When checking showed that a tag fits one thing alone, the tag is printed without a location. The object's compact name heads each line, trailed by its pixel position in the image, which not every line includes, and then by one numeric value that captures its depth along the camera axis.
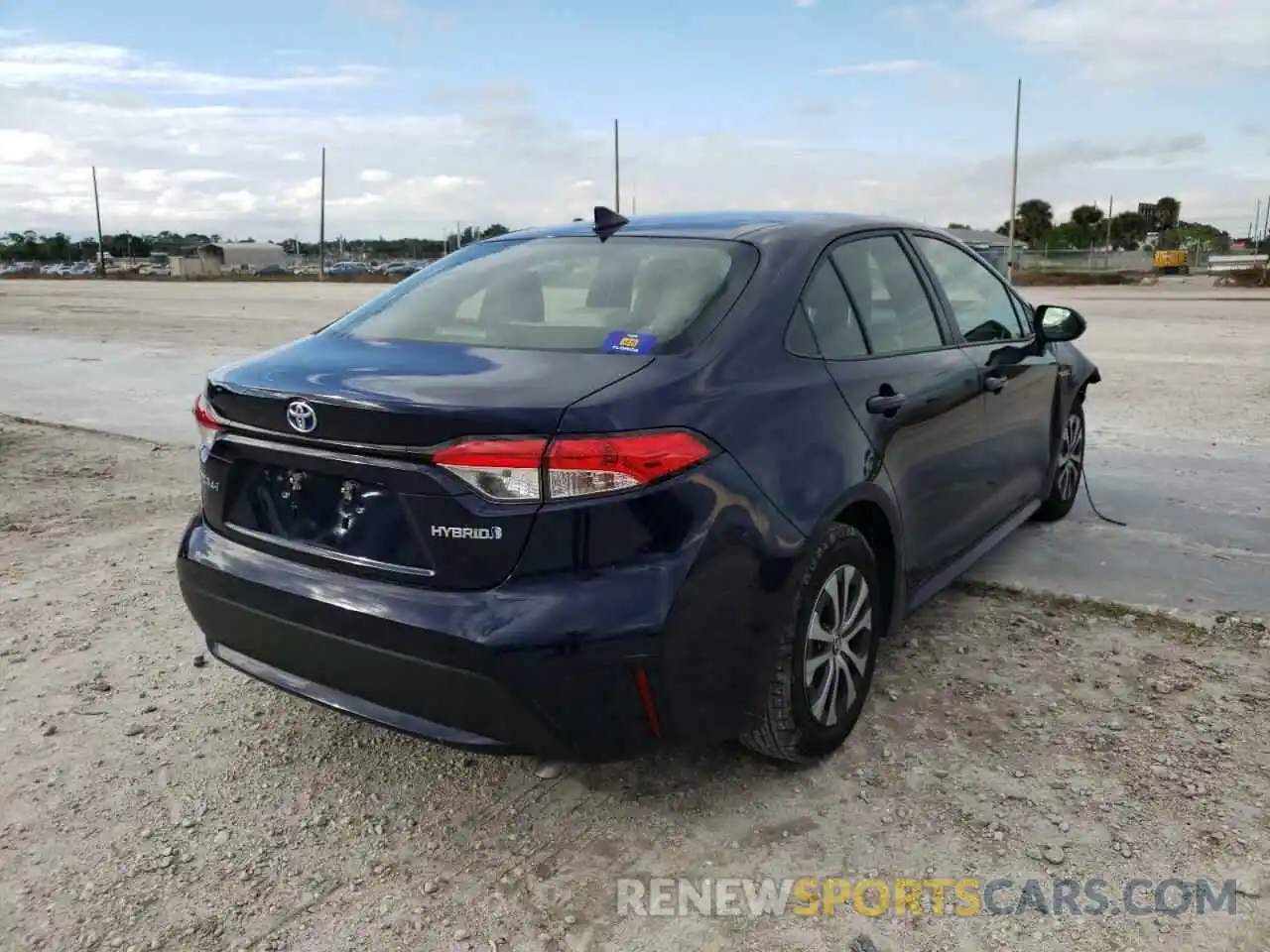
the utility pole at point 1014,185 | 49.03
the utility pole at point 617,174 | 55.23
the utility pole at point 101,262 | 79.79
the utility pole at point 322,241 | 63.88
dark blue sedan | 2.36
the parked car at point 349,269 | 68.93
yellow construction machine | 49.62
